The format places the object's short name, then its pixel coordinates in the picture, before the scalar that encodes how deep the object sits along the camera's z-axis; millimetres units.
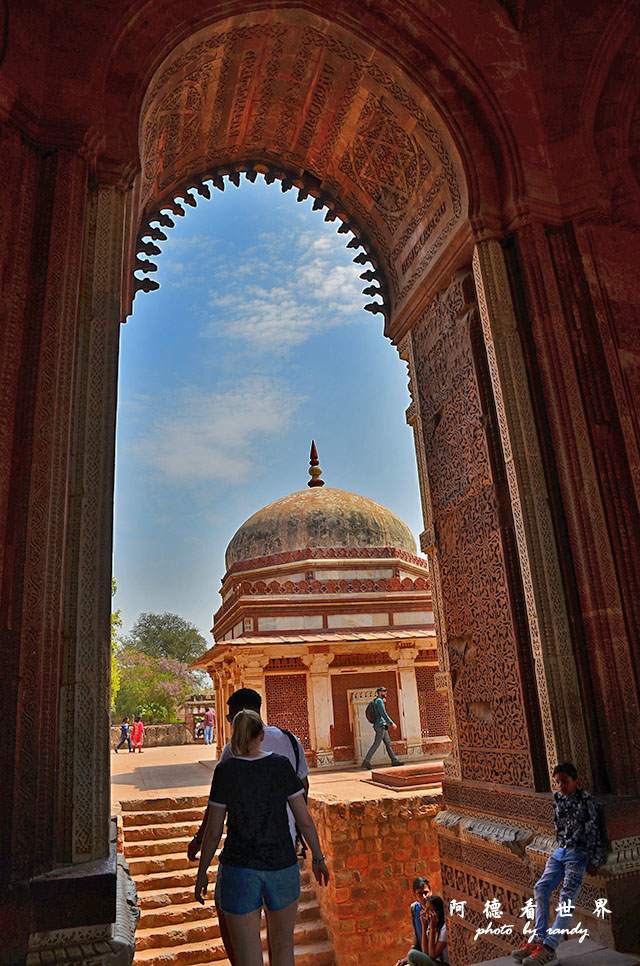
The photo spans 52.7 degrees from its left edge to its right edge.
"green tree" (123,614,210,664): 43281
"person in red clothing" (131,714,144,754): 20375
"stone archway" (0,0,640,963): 2793
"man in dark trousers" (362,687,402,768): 11258
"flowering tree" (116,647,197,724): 33031
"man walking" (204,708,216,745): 19516
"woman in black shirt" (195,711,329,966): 2090
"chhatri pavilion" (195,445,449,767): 12617
